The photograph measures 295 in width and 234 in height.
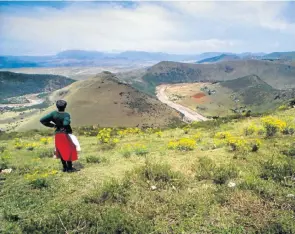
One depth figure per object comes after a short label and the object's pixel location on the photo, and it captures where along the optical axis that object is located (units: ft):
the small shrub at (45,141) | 67.92
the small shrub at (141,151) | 40.60
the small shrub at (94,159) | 37.22
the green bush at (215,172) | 26.76
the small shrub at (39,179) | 27.17
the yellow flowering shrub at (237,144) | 37.32
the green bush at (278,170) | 26.35
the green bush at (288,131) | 47.67
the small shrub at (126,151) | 39.56
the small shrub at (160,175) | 26.22
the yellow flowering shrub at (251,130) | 54.34
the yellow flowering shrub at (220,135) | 54.88
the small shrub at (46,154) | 46.31
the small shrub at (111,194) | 23.63
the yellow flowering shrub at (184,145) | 42.14
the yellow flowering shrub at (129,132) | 79.37
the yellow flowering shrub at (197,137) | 54.62
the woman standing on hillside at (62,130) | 29.84
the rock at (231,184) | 24.99
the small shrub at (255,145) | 36.24
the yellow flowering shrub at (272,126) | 45.88
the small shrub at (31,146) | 58.53
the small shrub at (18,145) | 61.05
